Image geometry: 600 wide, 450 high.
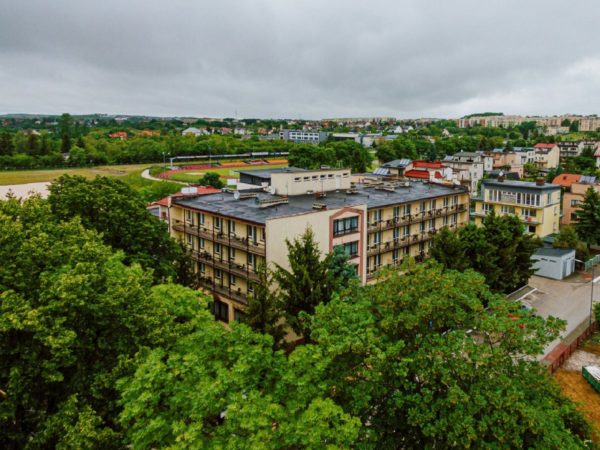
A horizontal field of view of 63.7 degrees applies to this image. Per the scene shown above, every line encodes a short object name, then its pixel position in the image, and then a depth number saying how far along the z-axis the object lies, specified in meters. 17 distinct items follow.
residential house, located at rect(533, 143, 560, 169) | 137.95
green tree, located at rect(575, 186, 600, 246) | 57.84
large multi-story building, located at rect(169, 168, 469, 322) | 35.56
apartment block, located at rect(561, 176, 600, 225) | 67.31
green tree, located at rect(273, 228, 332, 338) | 28.53
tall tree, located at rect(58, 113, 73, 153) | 171.88
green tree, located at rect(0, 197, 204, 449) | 16.25
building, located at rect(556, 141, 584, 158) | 168.38
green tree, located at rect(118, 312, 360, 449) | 13.75
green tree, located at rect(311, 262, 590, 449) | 15.15
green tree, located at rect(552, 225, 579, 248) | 54.44
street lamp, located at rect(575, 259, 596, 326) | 40.62
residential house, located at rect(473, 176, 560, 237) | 59.56
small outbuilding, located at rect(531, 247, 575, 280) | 51.69
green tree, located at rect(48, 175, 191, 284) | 30.66
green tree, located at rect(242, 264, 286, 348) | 26.62
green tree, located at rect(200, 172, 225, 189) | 93.81
